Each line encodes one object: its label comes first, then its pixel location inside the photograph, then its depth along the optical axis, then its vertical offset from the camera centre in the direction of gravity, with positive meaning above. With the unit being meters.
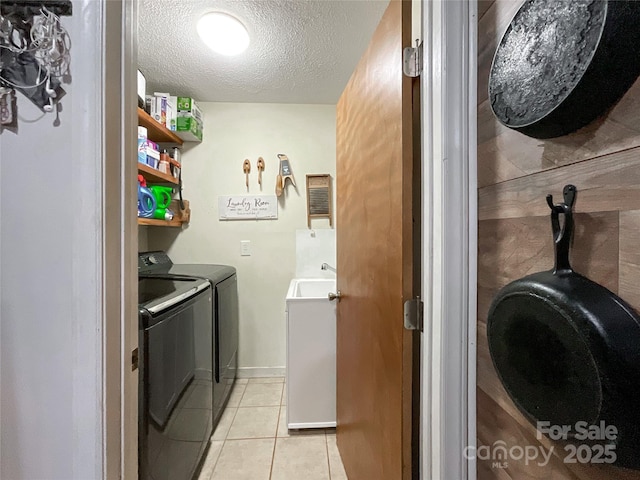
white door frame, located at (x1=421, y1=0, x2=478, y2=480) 0.72 +0.01
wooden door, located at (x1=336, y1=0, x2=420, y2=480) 0.87 -0.08
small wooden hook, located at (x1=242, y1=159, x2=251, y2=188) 2.52 +0.63
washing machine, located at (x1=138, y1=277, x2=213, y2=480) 1.02 -0.59
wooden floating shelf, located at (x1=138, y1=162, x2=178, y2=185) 1.90 +0.48
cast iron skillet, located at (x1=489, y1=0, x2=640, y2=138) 0.38 +0.28
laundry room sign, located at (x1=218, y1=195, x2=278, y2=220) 2.54 +0.29
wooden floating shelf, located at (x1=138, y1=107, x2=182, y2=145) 1.88 +0.82
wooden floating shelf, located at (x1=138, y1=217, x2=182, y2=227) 1.89 +0.13
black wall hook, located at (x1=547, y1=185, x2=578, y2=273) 0.47 +0.01
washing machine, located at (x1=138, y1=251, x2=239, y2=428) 1.88 -0.50
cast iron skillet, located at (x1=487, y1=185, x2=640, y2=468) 0.38 -0.17
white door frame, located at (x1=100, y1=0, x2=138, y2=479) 0.65 +0.00
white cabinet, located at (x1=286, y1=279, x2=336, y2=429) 1.76 -0.76
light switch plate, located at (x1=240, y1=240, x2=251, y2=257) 2.57 -0.08
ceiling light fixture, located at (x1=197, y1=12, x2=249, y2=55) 1.54 +1.18
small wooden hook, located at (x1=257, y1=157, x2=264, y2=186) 2.54 +0.64
